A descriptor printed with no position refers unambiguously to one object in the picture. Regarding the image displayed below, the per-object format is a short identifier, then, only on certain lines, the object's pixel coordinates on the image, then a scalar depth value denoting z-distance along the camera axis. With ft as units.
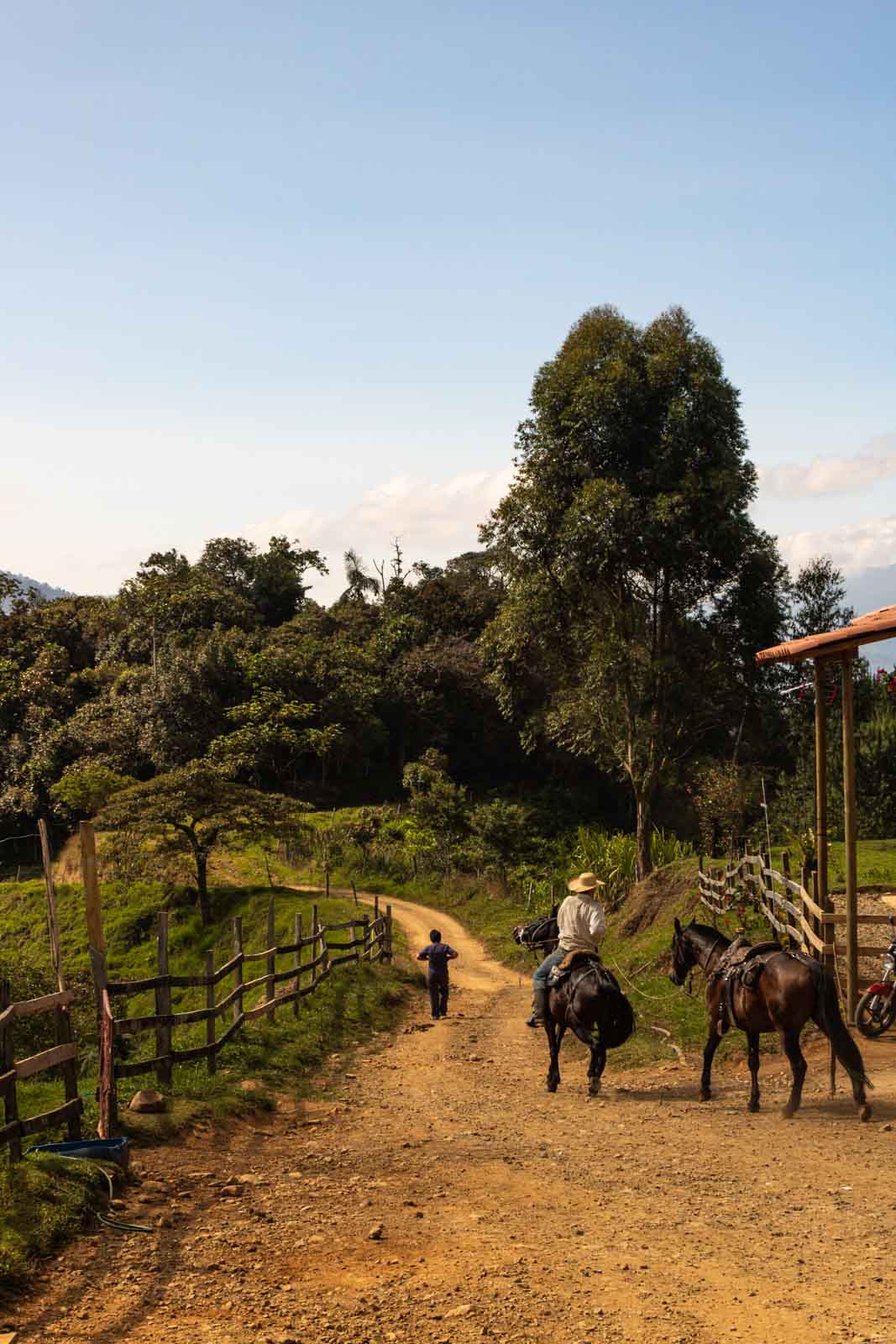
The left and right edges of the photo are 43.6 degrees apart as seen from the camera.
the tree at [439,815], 127.85
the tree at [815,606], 136.67
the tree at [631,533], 90.53
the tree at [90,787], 135.74
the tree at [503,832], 117.80
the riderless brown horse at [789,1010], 32.30
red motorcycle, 40.57
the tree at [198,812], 108.99
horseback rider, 38.78
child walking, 57.36
